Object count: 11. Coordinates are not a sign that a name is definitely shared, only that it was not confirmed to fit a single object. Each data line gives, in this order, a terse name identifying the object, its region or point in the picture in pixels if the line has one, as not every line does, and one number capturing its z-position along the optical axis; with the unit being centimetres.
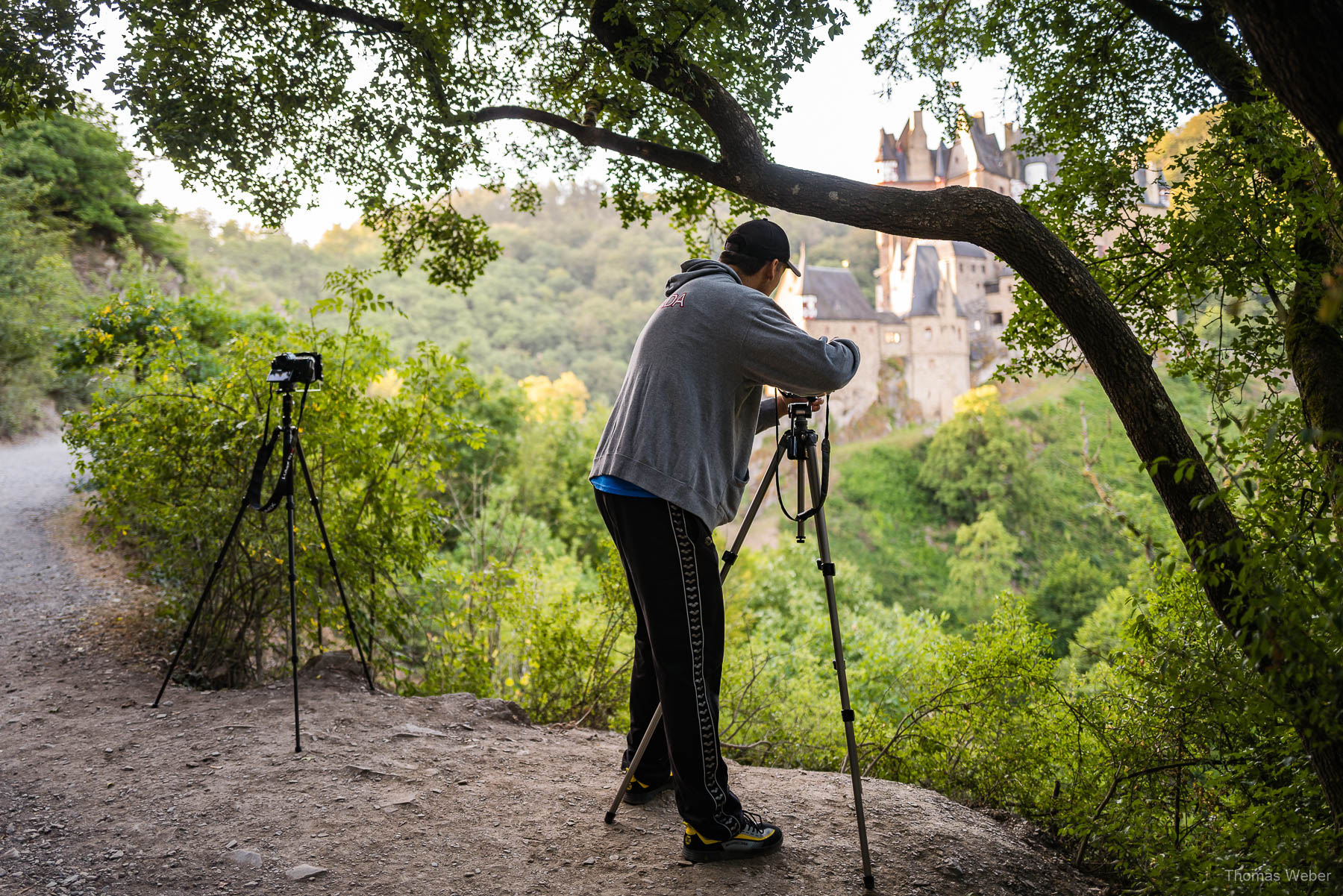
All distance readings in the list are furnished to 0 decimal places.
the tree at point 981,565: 2861
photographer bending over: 242
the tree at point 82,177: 1570
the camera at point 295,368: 366
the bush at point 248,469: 438
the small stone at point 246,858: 254
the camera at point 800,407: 264
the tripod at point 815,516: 255
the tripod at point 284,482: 361
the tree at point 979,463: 3250
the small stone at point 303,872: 248
